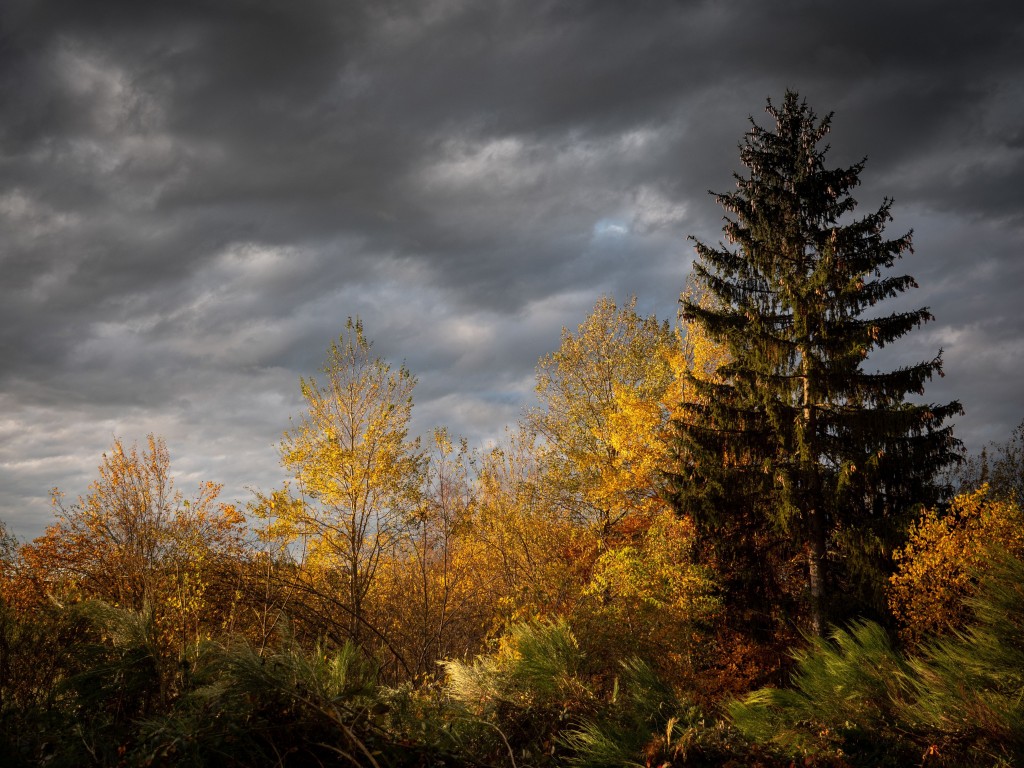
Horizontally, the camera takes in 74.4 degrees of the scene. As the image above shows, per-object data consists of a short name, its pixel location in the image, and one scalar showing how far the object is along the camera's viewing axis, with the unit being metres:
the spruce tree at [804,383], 15.36
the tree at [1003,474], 22.02
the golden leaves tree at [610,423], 17.53
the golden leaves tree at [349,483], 13.82
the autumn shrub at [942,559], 11.73
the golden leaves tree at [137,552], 8.98
